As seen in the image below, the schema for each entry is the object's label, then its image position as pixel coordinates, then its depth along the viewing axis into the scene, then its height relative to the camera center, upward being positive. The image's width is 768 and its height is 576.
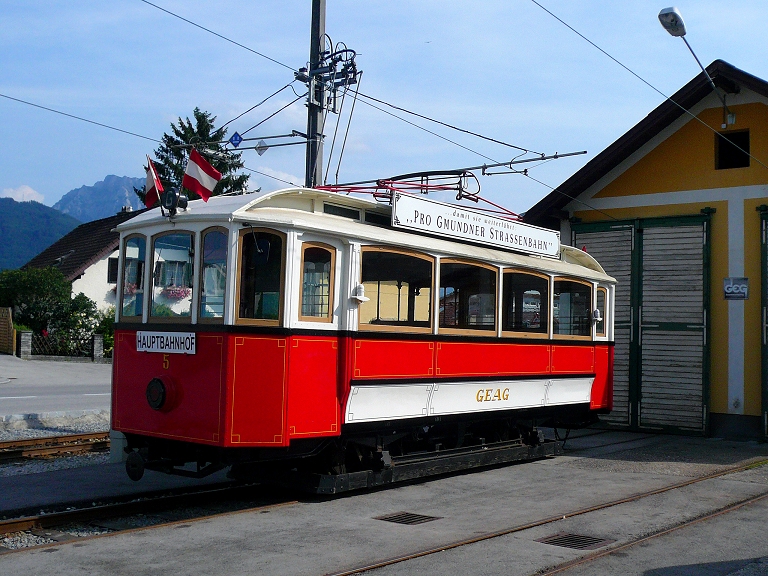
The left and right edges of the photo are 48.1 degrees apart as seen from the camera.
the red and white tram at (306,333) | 7.95 -0.01
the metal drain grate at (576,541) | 7.07 -1.71
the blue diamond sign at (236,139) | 16.06 +3.55
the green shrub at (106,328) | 32.66 -0.09
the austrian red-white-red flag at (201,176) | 8.95 +1.59
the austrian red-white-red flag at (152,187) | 8.95 +1.47
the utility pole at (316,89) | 14.50 +4.19
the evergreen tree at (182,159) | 48.03 +9.76
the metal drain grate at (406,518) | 7.94 -1.73
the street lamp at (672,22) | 11.26 +4.22
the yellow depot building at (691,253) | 15.05 +1.61
